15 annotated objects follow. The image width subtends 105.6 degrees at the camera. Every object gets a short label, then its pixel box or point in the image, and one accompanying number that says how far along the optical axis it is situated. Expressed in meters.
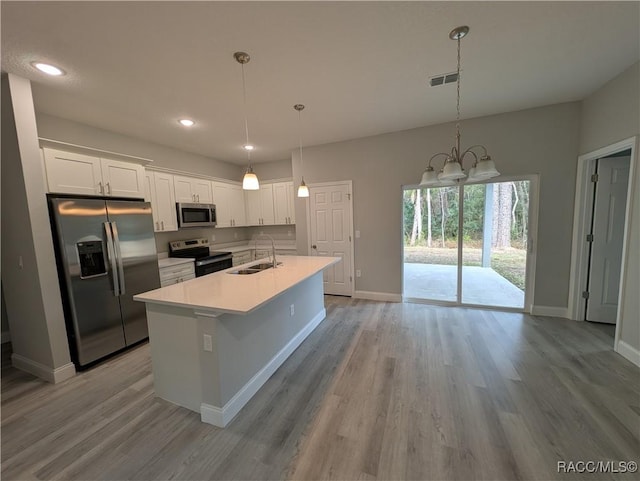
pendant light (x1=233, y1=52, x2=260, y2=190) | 1.93
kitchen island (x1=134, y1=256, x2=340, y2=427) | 1.72
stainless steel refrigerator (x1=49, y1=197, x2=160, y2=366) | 2.33
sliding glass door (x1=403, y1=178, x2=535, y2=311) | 3.54
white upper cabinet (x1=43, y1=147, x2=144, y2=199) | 2.36
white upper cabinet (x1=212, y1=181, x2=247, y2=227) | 4.79
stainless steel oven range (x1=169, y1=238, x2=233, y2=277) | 3.99
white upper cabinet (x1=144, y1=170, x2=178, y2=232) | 3.63
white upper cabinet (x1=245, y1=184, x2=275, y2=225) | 5.26
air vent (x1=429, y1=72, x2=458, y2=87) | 2.32
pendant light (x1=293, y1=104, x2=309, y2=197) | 2.85
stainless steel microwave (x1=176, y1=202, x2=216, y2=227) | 4.03
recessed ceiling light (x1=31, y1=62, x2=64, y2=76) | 1.96
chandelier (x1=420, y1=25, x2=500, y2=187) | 1.75
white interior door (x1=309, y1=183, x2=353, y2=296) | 4.37
